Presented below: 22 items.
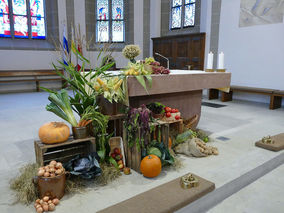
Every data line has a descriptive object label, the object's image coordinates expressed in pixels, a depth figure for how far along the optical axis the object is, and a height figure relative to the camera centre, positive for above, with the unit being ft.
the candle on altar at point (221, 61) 12.51 +0.26
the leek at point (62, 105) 7.82 -1.28
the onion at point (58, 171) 6.36 -2.68
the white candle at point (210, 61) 12.62 +0.25
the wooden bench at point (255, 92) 19.29 -2.27
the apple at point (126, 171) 7.96 -3.30
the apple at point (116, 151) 8.38 -2.83
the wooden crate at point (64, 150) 7.01 -2.61
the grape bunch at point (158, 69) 9.64 -0.13
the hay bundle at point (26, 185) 6.40 -3.25
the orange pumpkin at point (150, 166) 7.57 -3.00
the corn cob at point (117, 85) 8.20 -0.64
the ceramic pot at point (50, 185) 6.21 -2.98
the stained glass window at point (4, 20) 28.14 +4.90
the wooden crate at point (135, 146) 8.11 -2.63
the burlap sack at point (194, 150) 9.41 -3.10
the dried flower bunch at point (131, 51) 10.37 +0.58
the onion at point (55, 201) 6.17 -3.31
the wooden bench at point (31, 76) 27.17 -1.29
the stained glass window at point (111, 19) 33.06 +5.97
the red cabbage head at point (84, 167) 6.93 -2.81
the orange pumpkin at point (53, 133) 6.97 -1.90
